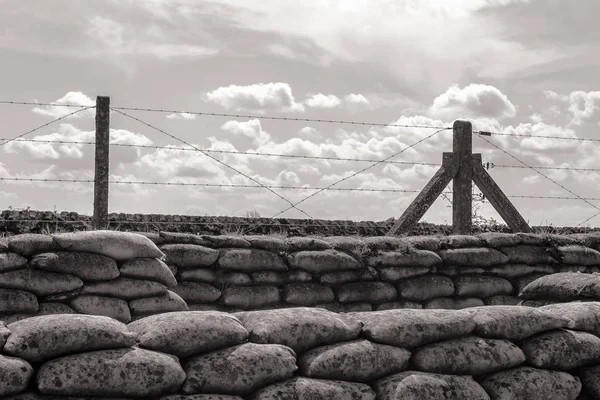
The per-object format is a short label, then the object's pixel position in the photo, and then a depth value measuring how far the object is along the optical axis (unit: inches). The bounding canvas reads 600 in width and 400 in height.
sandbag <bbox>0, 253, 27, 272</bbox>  218.8
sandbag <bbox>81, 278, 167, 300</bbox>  224.2
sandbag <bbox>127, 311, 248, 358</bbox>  129.4
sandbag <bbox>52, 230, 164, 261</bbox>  223.5
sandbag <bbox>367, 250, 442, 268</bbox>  277.9
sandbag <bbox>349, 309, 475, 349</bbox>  144.9
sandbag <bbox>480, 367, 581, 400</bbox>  149.3
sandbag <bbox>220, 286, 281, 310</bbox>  256.4
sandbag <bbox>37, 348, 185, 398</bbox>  119.8
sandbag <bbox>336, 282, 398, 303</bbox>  268.8
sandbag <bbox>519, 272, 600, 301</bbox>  216.7
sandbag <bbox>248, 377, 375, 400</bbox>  129.3
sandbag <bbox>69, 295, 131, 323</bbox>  221.3
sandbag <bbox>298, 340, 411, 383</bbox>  135.9
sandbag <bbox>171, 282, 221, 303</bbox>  252.8
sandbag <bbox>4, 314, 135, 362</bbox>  122.4
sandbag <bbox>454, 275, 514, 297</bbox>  291.1
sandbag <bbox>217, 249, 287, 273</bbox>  258.8
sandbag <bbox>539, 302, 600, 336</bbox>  171.9
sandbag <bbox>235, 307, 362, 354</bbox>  137.9
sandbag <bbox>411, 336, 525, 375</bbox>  145.9
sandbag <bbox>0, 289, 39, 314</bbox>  215.2
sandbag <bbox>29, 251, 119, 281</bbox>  221.0
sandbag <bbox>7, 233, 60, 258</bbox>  222.8
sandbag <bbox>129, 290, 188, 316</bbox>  227.1
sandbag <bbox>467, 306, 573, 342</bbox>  156.2
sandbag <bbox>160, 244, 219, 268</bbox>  253.9
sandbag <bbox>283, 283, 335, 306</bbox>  262.1
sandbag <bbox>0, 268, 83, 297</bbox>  218.1
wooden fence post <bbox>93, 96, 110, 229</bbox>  287.0
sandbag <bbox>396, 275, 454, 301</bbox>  279.4
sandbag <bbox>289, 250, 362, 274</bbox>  265.3
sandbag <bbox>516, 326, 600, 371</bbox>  158.4
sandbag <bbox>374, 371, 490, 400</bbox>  137.3
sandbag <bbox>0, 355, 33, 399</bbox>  117.8
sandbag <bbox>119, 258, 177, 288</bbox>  226.4
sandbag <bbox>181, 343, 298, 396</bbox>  127.4
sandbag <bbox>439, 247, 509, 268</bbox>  291.4
